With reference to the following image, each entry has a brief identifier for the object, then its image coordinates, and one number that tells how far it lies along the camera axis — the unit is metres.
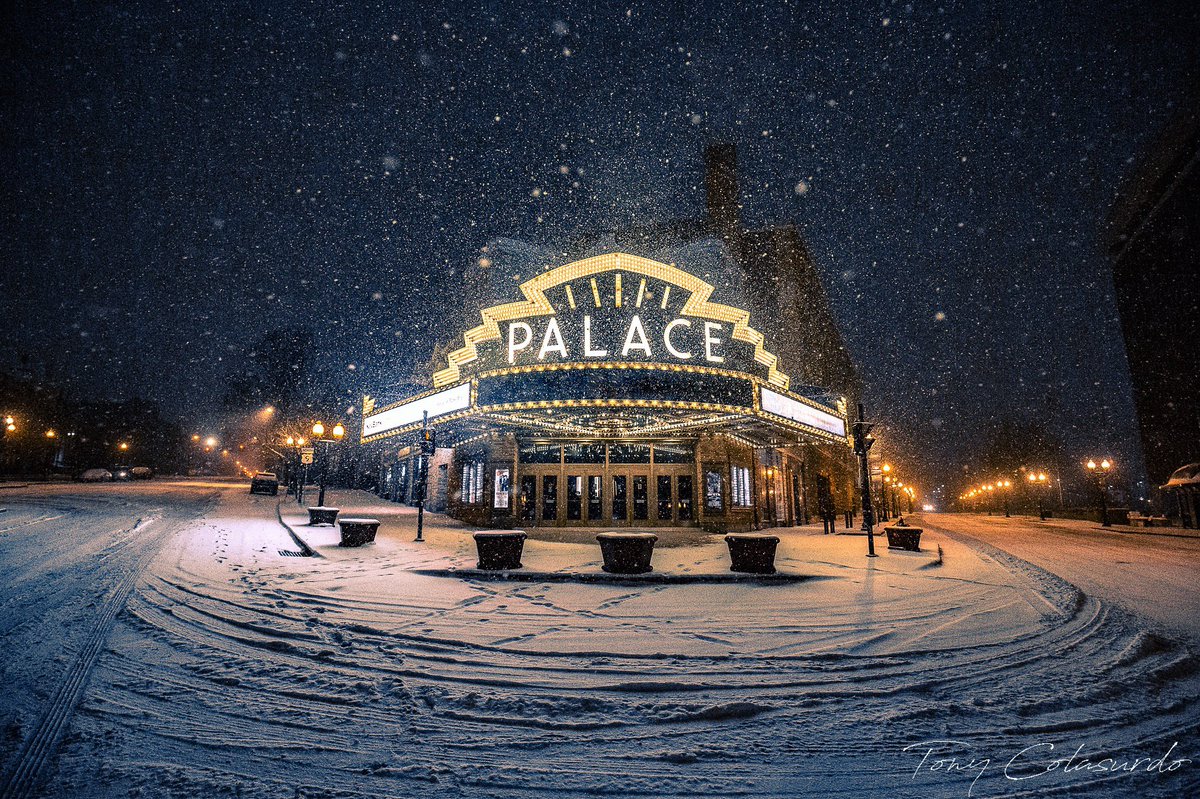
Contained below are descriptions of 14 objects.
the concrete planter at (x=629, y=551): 8.53
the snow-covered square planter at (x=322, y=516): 15.21
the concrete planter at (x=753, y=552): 8.55
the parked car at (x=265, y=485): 33.72
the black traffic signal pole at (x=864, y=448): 12.45
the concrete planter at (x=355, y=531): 11.82
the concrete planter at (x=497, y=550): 8.84
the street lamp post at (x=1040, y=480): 38.09
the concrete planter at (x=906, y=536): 12.55
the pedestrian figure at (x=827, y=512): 19.55
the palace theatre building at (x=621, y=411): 14.03
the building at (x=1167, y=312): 38.69
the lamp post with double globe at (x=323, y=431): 18.22
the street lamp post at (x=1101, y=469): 29.00
